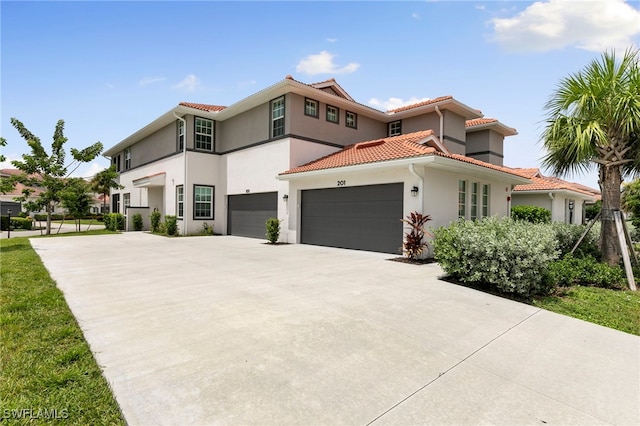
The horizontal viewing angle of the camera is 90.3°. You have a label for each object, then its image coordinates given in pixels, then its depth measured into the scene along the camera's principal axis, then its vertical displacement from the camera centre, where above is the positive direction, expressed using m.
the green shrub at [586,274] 7.05 -1.41
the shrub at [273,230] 13.88 -0.98
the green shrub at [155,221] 19.73 -0.91
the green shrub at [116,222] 21.77 -1.10
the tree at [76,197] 18.30 +0.53
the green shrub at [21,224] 24.80 -1.50
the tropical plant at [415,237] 9.52 -0.84
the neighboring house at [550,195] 19.22 +1.00
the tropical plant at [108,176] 21.23 +1.99
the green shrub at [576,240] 8.59 -0.85
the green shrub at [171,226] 17.25 -1.05
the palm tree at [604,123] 7.42 +2.15
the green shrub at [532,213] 17.83 -0.15
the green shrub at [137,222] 21.26 -1.06
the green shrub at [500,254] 5.84 -0.86
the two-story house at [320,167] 11.07 +1.69
